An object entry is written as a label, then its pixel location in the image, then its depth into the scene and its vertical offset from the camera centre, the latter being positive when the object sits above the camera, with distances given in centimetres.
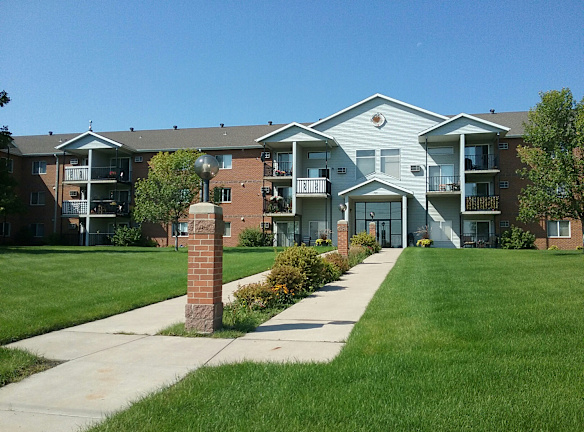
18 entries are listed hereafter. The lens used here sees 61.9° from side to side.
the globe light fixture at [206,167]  739 +95
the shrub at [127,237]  3681 -57
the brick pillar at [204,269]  707 -58
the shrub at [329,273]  1324 -121
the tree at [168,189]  2767 +234
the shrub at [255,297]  938 -132
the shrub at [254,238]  3438 -60
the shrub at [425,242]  3089 -79
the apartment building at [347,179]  3244 +366
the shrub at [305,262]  1203 -80
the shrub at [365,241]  2491 -58
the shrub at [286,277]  1076 -106
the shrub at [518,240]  3052 -63
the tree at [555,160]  2073 +307
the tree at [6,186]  2623 +262
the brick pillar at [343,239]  1867 -36
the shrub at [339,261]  1540 -103
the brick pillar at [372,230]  2680 -1
